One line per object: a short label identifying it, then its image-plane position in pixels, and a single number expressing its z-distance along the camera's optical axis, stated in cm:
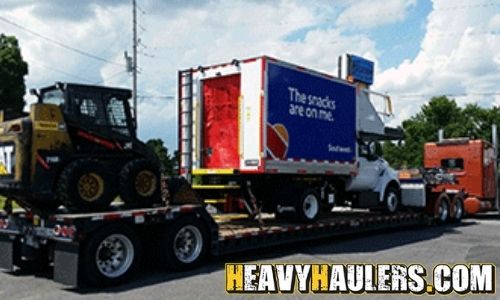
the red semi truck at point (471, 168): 2072
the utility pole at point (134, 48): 3798
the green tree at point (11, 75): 3469
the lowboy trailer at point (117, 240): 830
